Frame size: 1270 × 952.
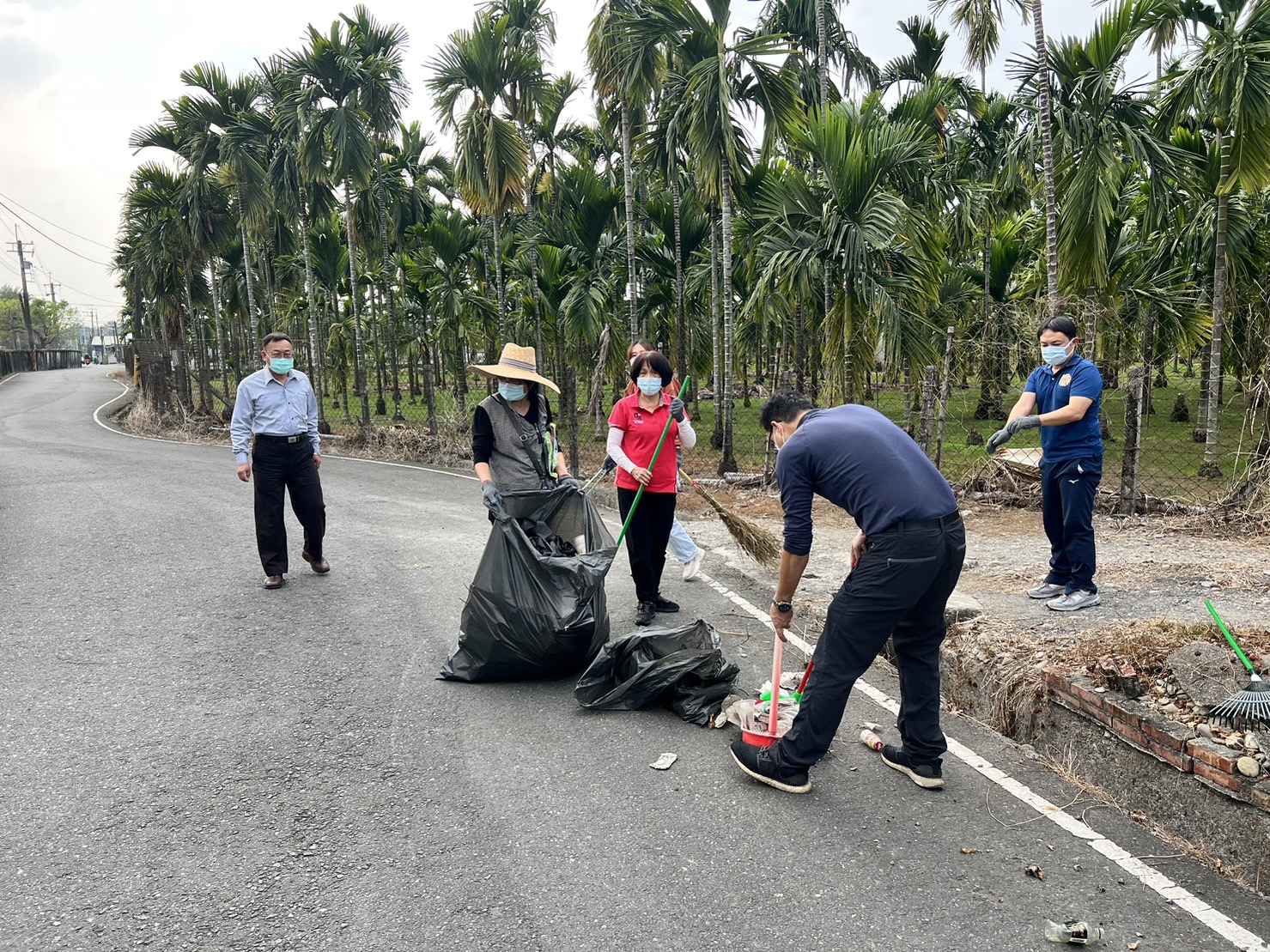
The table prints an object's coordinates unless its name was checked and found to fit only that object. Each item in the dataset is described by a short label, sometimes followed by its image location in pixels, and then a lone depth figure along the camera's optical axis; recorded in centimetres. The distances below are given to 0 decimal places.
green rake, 348
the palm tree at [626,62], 1309
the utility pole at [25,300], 6171
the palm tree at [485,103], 1504
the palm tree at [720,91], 1244
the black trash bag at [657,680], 445
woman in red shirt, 590
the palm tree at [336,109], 1723
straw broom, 672
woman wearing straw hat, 552
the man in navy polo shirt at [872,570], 350
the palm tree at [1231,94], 934
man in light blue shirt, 670
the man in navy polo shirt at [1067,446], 552
